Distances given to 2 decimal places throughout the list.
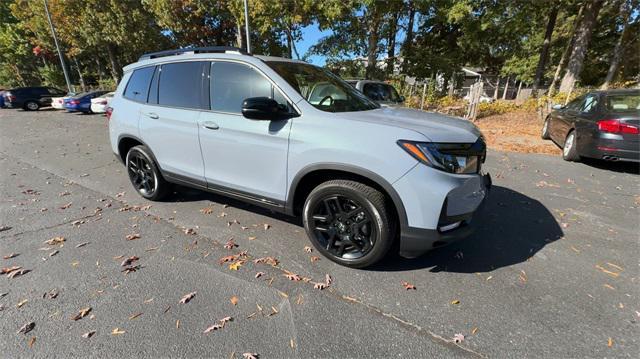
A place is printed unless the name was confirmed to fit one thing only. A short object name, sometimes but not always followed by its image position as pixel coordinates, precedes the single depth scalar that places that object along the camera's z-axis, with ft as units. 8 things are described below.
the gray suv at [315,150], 7.64
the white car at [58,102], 61.67
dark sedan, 16.96
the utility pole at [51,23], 70.66
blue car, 58.18
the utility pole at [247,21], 39.57
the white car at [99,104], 53.26
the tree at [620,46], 53.83
